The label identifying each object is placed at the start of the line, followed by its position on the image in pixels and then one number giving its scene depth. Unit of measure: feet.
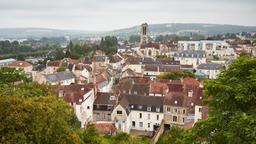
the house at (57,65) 260.83
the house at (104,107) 141.59
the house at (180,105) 141.59
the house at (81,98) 135.13
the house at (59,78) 199.62
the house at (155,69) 266.16
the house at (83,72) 222.79
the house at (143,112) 144.05
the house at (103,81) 189.14
